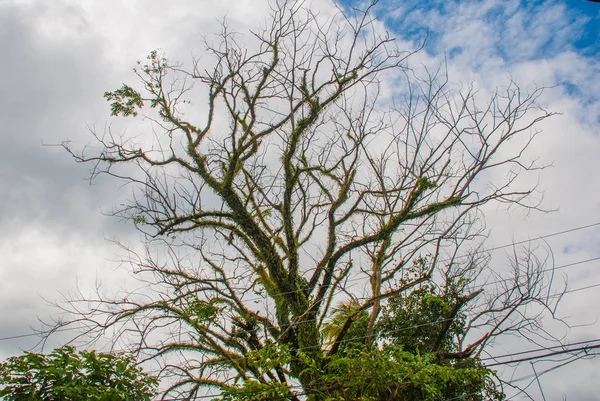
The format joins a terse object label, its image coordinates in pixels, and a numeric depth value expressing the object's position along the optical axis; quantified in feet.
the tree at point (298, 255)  34.73
